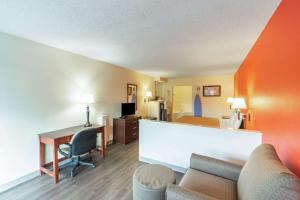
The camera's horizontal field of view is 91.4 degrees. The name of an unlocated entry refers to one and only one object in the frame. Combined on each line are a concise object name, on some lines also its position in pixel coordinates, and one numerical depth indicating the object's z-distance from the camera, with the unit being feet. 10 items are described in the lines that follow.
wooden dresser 13.23
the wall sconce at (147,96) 19.65
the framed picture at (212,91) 21.17
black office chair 7.95
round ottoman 4.79
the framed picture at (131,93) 15.85
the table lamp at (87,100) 10.09
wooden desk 7.54
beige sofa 2.63
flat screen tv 14.38
